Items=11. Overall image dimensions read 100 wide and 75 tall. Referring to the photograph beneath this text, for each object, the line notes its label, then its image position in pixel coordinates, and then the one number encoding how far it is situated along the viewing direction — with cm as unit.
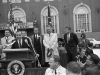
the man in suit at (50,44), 799
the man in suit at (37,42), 844
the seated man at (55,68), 493
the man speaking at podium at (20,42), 730
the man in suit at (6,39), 852
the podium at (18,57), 690
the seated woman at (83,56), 676
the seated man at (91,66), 441
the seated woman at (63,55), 782
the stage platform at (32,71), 677
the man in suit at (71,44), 834
